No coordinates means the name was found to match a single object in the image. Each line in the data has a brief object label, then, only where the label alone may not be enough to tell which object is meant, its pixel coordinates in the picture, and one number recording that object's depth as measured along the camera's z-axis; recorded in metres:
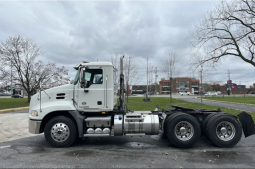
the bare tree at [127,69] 25.64
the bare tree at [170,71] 26.15
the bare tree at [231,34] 16.30
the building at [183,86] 96.15
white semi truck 6.02
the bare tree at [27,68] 25.94
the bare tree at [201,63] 17.73
